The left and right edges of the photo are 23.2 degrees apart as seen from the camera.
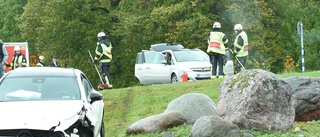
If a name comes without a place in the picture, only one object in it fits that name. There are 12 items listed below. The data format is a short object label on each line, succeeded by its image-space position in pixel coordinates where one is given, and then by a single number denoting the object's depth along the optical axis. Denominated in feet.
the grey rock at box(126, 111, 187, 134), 45.91
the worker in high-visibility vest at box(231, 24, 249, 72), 85.97
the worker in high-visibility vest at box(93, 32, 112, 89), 89.15
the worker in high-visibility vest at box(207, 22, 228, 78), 89.66
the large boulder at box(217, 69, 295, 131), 41.86
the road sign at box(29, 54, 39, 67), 140.67
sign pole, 115.34
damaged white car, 33.45
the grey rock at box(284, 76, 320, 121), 47.11
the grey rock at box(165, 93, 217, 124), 47.80
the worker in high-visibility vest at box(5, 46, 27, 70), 97.25
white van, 102.63
